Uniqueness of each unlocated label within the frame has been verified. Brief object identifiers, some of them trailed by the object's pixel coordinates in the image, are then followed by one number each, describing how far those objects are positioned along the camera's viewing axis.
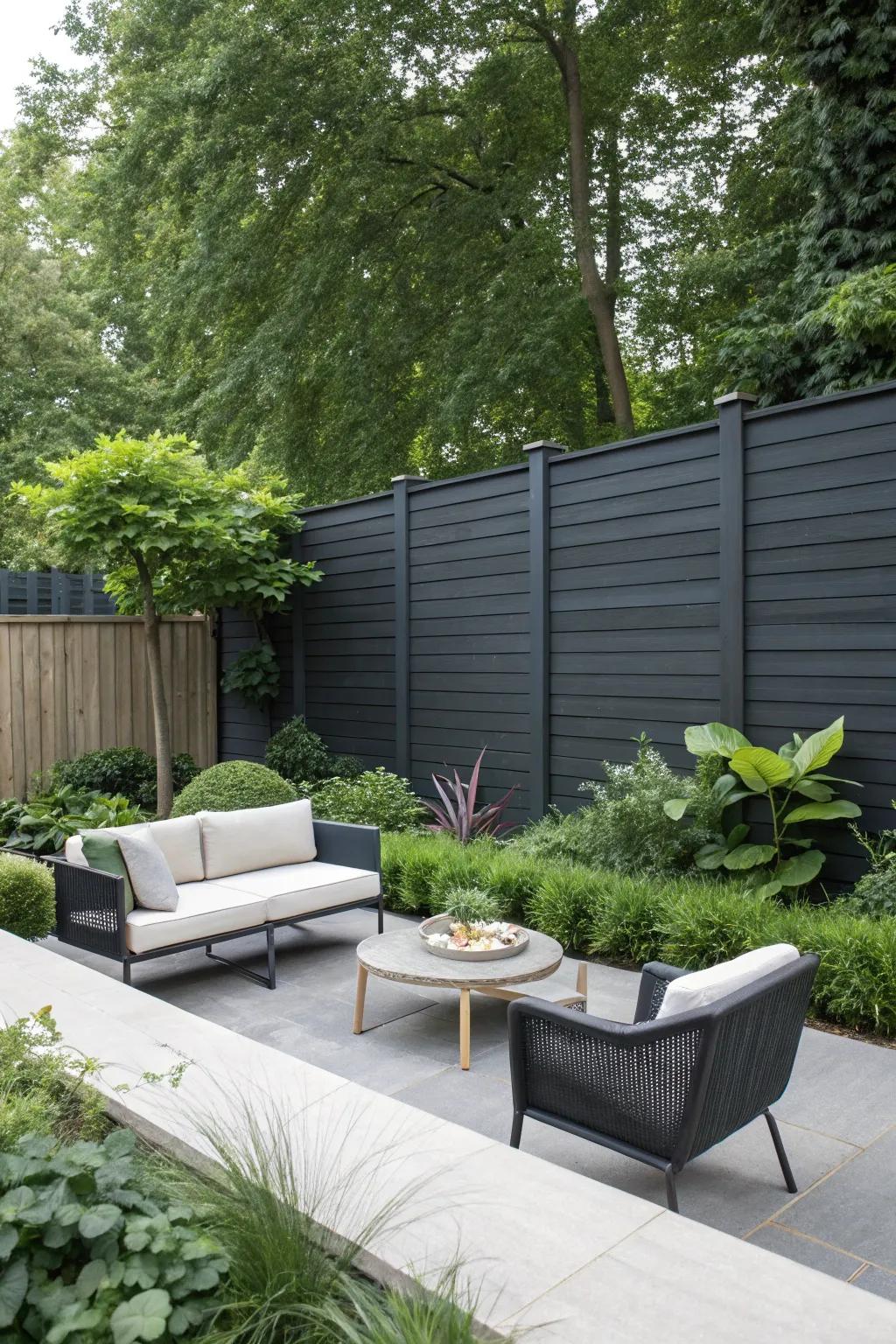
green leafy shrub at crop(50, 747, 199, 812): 8.45
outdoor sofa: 4.49
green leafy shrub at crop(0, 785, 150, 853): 6.86
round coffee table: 3.74
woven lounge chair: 2.43
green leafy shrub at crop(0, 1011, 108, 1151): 2.51
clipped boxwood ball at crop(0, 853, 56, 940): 4.92
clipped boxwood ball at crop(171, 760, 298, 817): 6.49
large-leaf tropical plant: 4.99
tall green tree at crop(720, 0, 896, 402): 6.73
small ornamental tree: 7.15
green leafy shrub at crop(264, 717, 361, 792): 8.38
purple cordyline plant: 6.71
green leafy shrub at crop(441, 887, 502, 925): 4.26
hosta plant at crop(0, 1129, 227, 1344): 1.66
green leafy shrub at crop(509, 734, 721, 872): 5.42
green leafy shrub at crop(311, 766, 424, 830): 7.17
